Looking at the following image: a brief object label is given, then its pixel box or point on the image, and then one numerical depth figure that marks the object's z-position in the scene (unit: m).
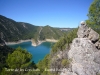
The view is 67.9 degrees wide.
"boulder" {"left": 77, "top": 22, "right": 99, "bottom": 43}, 10.52
